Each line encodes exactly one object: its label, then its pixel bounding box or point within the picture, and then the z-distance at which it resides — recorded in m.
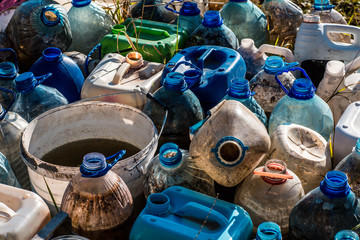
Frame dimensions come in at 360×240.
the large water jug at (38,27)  3.09
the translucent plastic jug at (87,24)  3.26
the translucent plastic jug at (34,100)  2.41
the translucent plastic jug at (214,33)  3.01
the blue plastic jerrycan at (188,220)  1.70
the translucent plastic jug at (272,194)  1.87
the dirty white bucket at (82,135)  1.97
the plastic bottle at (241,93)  2.24
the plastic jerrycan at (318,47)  3.01
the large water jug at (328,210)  1.66
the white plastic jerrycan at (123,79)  2.53
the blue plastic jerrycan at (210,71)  2.57
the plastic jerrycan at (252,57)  2.98
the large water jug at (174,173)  1.94
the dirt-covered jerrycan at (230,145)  1.90
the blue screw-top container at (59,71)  2.71
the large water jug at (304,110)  2.29
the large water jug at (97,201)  1.75
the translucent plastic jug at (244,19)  3.34
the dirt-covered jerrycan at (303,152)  2.04
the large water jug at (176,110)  2.32
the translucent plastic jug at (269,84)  2.59
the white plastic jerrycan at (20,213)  1.72
